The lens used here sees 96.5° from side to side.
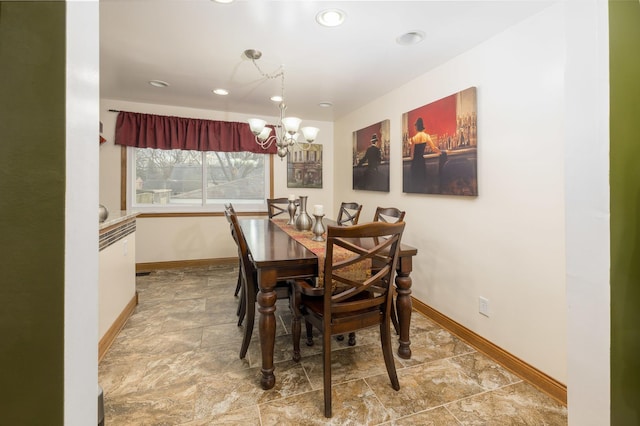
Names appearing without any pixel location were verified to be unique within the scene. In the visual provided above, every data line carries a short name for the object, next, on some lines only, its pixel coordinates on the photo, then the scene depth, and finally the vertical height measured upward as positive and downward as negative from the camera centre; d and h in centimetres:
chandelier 242 +76
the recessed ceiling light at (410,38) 205 +129
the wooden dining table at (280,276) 162 -37
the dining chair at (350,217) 289 -1
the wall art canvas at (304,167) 459 +75
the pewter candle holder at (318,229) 217 -12
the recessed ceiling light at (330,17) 181 +127
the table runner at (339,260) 167 -29
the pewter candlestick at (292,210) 289 +3
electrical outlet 210 -69
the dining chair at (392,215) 216 -2
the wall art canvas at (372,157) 330 +70
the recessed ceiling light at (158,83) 300 +139
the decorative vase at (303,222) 251 -8
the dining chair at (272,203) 372 +13
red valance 373 +110
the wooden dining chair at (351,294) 140 -47
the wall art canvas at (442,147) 220 +57
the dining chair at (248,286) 185 -52
